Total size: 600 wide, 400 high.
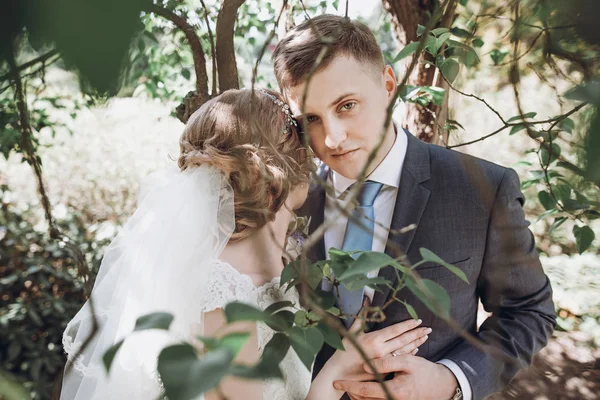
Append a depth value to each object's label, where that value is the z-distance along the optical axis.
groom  1.73
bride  1.56
